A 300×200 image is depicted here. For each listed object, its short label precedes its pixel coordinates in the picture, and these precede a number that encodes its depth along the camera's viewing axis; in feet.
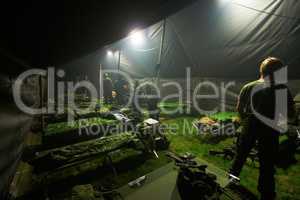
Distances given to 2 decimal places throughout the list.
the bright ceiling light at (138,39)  40.34
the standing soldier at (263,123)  8.64
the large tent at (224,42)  22.15
